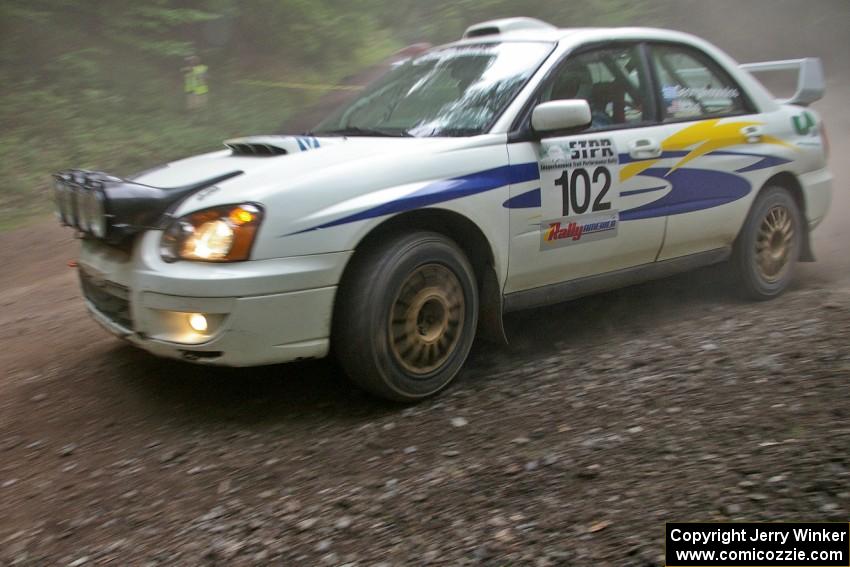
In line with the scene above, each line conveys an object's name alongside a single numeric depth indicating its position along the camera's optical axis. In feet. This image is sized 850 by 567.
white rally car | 11.37
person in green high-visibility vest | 45.96
